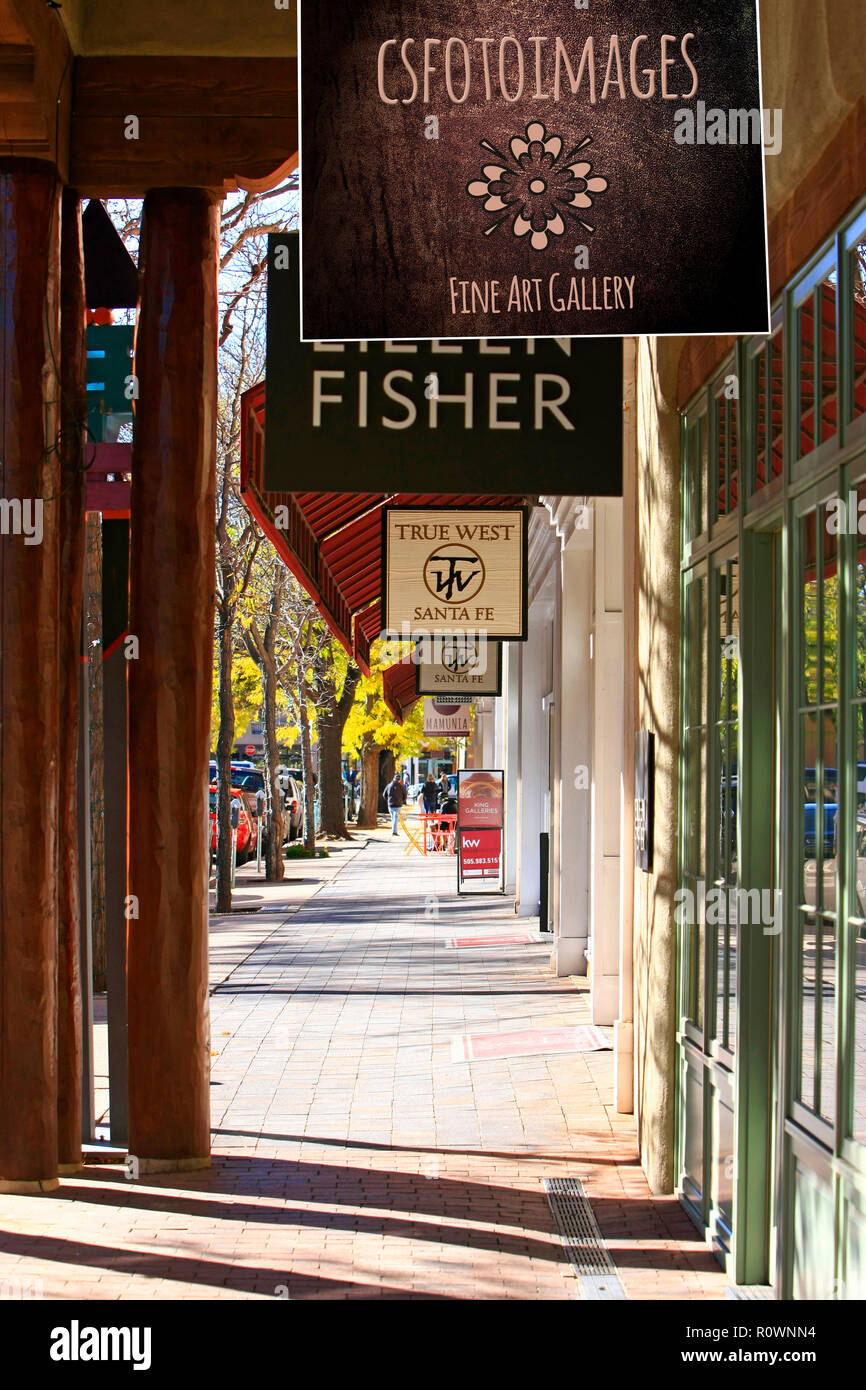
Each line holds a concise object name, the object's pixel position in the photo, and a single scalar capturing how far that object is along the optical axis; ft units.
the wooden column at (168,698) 22.88
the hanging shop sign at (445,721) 92.43
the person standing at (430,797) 135.64
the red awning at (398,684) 86.74
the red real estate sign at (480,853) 72.84
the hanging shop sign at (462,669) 57.62
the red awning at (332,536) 26.18
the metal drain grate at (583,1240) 17.56
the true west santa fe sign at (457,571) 37.09
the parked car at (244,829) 83.05
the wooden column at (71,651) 23.20
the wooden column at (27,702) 21.75
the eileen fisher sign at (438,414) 20.59
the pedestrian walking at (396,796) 129.39
